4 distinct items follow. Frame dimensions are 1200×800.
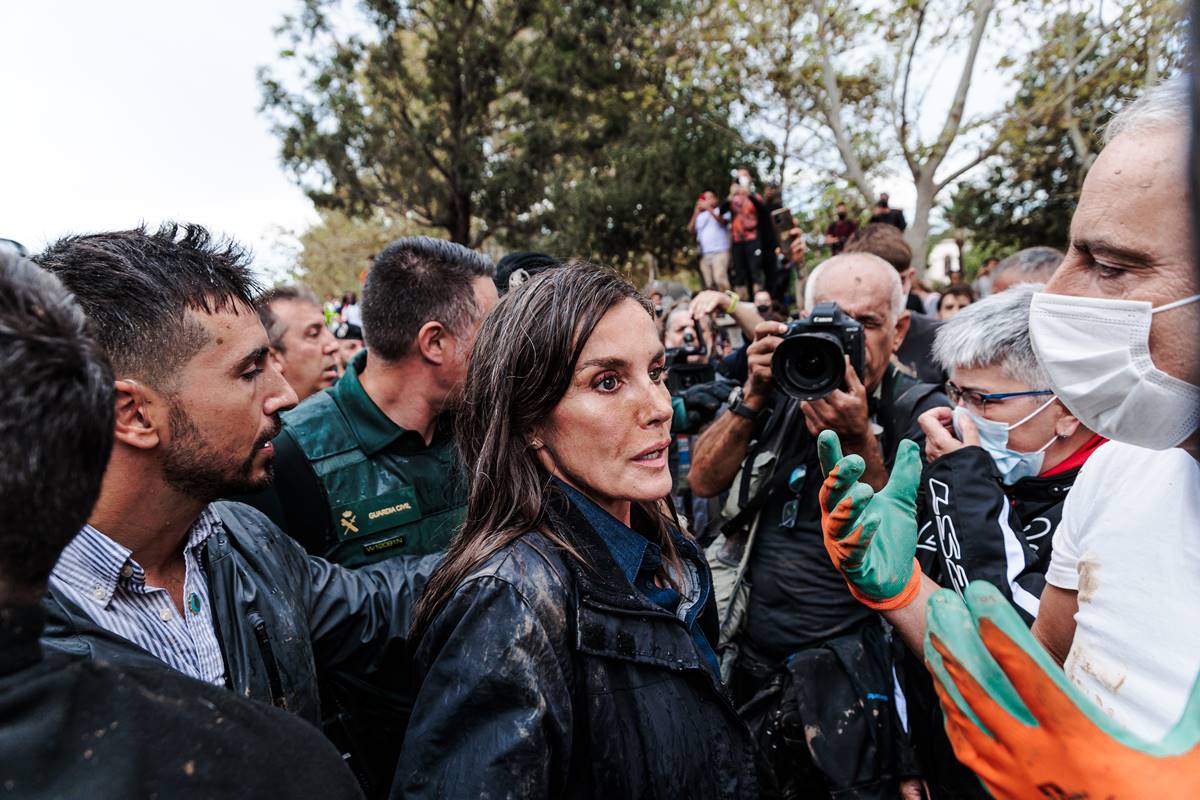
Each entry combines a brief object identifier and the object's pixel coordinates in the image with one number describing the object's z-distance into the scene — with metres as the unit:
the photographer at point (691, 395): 3.10
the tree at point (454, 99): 15.98
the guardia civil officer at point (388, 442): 2.39
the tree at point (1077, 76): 10.87
